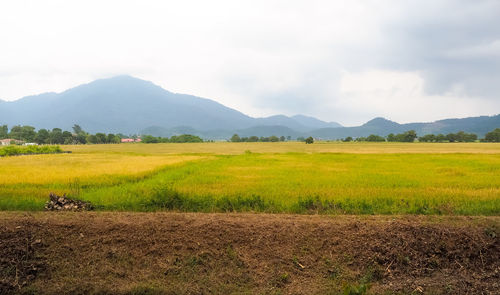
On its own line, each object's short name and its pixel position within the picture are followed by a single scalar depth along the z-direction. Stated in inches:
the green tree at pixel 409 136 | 5369.1
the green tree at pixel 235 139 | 6628.9
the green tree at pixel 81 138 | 5290.8
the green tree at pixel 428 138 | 5482.3
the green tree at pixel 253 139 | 6683.1
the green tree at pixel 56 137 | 4964.3
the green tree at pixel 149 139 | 5241.1
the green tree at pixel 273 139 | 6959.6
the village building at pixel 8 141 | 4744.1
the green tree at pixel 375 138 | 5649.6
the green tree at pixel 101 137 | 5251.0
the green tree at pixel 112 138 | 5546.8
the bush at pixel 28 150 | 1829.5
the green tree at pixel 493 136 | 4896.7
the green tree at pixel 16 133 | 5493.1
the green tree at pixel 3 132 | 6146.7
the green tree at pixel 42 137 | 5059.1
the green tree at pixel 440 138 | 5447.8
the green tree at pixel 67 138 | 5054.6
